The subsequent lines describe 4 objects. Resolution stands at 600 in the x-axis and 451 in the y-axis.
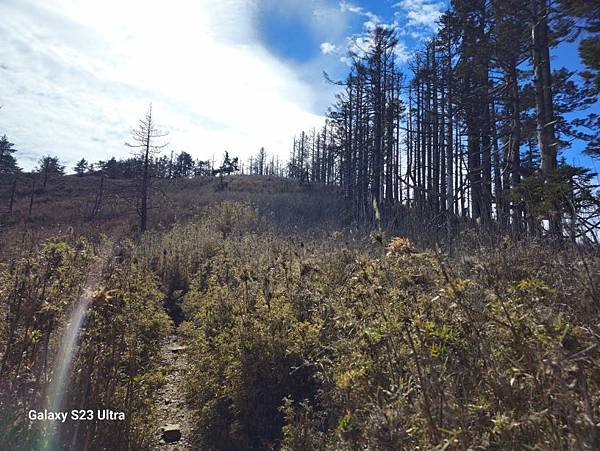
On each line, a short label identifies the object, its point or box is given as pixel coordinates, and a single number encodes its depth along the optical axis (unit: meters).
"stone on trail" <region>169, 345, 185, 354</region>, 5.57
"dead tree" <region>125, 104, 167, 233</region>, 21.55
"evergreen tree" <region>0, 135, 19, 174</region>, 48.06
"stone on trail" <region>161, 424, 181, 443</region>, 3.40
